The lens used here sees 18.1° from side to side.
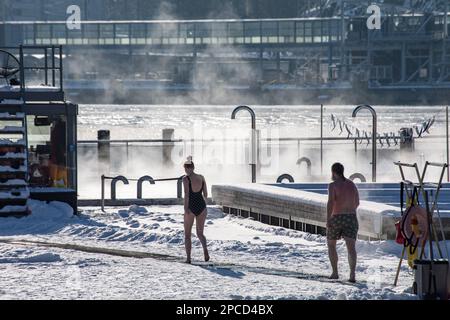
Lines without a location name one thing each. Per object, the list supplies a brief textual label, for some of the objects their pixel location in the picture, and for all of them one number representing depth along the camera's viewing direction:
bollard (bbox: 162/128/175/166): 50.09
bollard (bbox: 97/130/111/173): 49.84
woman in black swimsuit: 19.95
